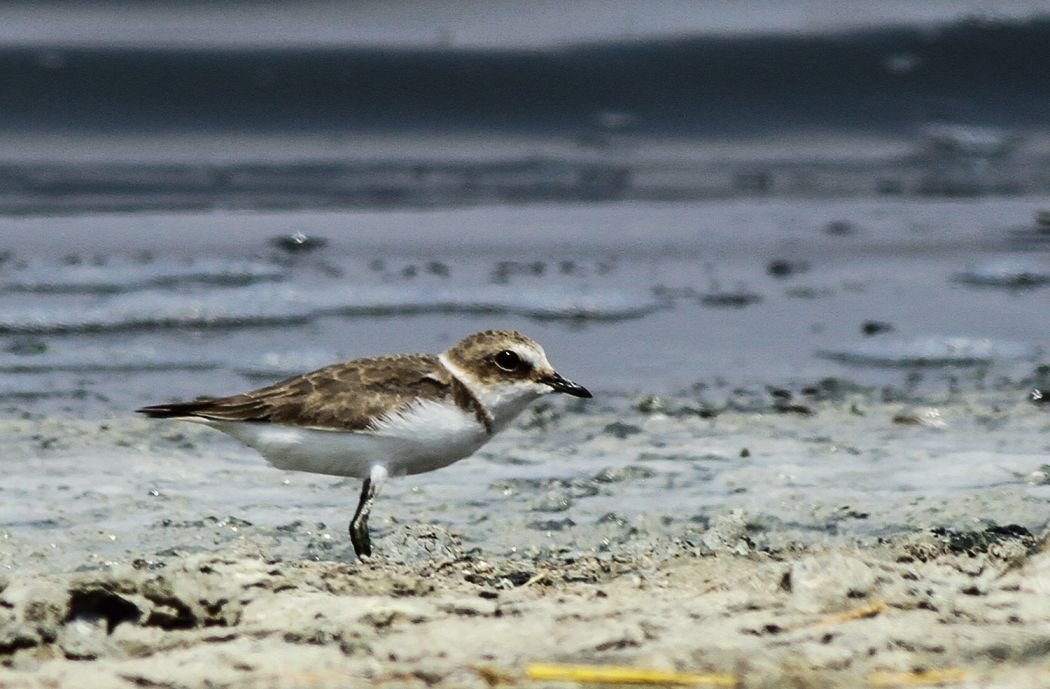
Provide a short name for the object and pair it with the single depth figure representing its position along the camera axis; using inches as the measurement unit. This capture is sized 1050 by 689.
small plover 394.0
